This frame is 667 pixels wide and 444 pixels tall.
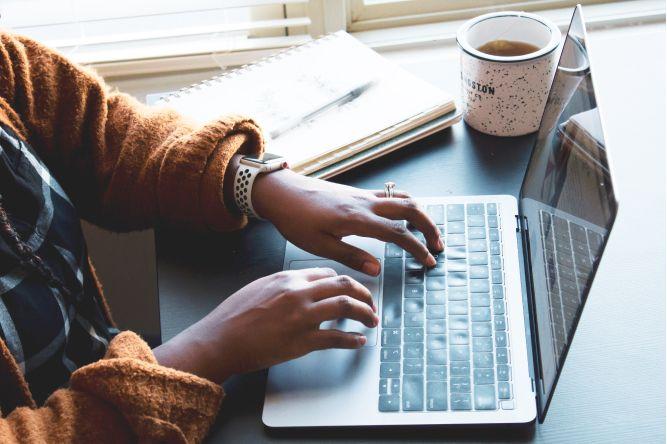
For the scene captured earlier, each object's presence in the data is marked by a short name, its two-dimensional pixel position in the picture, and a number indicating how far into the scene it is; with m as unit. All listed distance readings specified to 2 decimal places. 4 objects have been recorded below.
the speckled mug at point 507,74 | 0.88
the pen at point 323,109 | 0.97
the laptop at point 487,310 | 0.64
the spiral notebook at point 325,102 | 0.94
